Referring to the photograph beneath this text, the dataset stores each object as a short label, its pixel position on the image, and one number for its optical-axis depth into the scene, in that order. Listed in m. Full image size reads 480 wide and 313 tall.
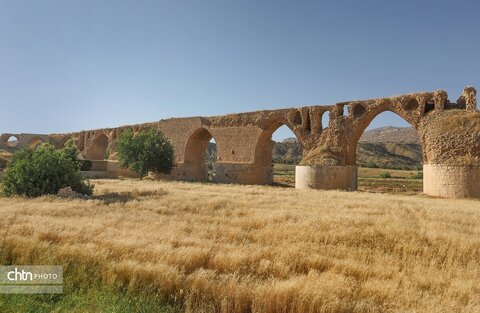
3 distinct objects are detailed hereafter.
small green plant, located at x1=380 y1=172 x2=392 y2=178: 44.67
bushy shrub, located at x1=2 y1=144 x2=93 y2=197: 14.77
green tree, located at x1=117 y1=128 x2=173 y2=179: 29.28
